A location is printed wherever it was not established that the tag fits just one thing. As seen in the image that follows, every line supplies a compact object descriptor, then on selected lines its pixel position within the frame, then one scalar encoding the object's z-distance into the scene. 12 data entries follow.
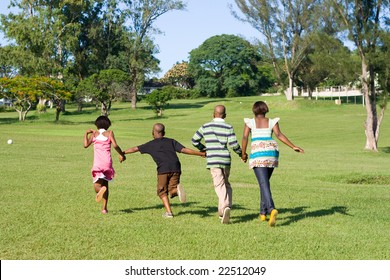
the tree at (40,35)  70.38
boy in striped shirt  10.36
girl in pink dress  11.12
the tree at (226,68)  114.38
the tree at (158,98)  71.50
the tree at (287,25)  76.94
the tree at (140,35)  81.19
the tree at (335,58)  32.81
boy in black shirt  10.76
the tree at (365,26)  32.38
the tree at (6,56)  72.69
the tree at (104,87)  65.88
